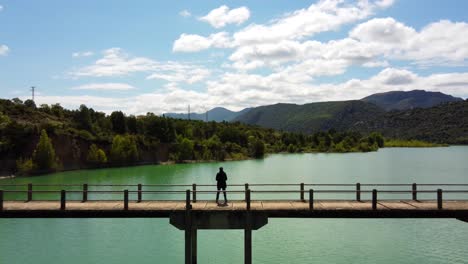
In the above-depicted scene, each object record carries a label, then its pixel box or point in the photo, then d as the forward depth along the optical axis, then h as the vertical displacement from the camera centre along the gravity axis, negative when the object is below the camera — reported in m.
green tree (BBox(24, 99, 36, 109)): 163.62 +15.46
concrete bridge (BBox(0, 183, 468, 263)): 21.00 -3.38
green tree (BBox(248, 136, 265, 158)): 172.88 -2.54
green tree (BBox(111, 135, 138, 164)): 130.62 -2.20
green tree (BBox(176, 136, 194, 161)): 152.25 -2.58
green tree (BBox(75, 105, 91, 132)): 137.75 +7.66
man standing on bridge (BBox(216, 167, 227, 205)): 24.20 -2.10
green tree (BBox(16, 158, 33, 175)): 99.88 -5.63
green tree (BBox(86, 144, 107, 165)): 123.75 -3.82
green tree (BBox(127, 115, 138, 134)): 156.50 +6.84
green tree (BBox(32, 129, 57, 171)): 103.12 -2.94
